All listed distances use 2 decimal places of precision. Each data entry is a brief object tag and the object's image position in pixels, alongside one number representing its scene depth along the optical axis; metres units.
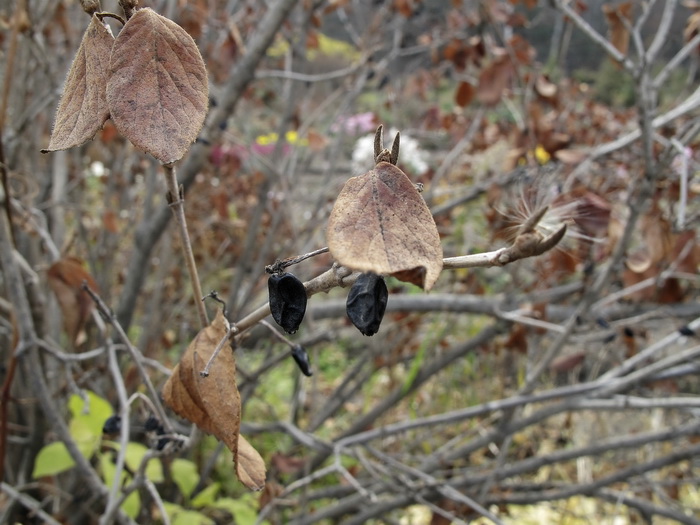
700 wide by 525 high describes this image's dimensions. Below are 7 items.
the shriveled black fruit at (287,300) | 0.17
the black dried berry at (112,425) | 0.29
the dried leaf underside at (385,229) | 0.13
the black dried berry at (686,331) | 0.41
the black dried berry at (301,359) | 0.22
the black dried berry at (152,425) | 0.24
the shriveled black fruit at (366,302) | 0.15
